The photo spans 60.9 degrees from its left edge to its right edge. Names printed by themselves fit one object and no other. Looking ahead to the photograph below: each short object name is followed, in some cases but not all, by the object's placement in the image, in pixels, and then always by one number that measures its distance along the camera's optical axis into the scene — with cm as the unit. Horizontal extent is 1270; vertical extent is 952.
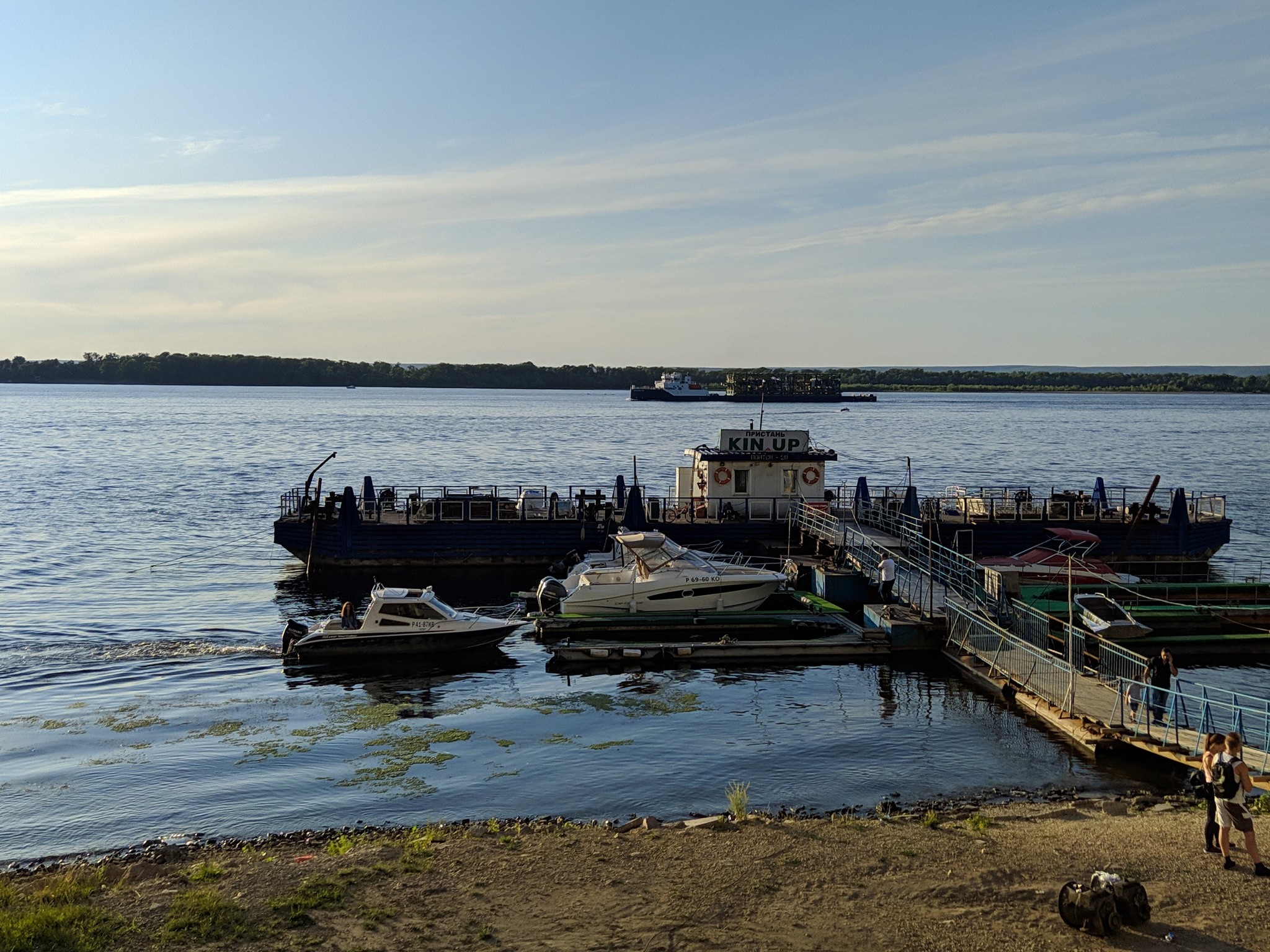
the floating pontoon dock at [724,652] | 2980
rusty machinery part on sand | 1187
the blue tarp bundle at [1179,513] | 4400
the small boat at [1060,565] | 3581
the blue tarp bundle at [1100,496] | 4725
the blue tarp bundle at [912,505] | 4403
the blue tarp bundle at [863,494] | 4522
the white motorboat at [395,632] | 2972
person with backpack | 1361
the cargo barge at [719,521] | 4316
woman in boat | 3022
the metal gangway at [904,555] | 3198
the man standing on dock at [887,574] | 3300
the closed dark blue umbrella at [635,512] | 4238
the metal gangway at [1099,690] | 1989
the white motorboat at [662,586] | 3359
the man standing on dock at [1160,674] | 2088
